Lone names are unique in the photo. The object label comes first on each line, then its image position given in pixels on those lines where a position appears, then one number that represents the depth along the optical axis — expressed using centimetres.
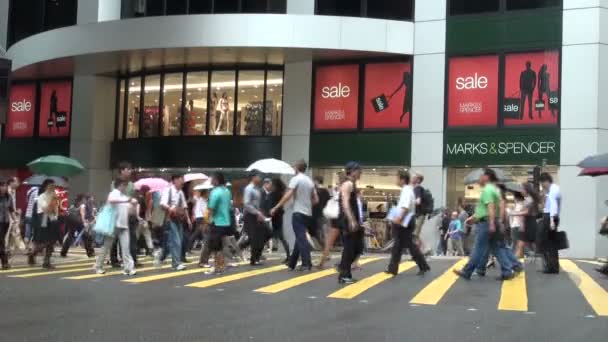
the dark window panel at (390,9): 2556
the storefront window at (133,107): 3012
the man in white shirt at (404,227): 1217
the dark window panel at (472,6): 2441
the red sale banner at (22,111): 3222
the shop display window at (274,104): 2733
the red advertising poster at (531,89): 2342
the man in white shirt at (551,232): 1304
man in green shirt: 1169
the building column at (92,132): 3023
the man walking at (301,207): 1316
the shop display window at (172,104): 2873
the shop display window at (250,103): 2753
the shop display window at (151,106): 2936
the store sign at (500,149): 2334
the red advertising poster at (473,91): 2423
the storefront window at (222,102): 2788
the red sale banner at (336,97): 2605
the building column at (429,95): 2469
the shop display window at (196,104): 2828
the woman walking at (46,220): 1403
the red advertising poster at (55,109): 3126
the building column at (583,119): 2269
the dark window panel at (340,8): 2616
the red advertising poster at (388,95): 2525
